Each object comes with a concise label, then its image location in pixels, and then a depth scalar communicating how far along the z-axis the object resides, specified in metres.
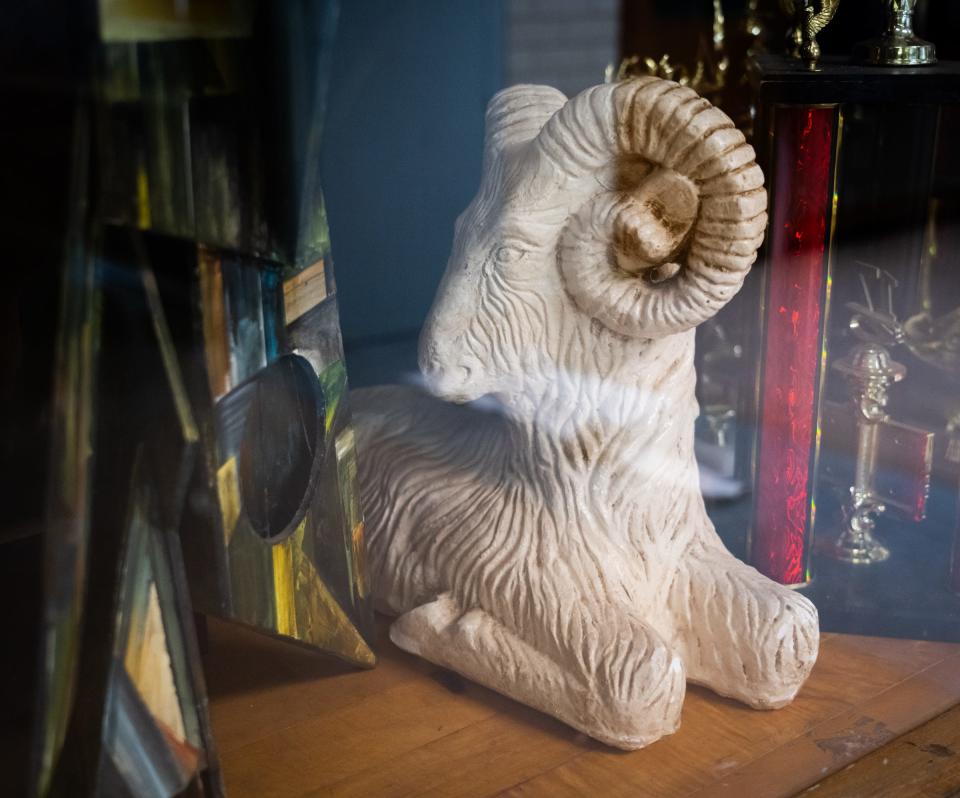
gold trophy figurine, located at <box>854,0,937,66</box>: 1.42
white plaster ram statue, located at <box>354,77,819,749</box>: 1.19
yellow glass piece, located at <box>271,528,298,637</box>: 1.16
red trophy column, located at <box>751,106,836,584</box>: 1.41
